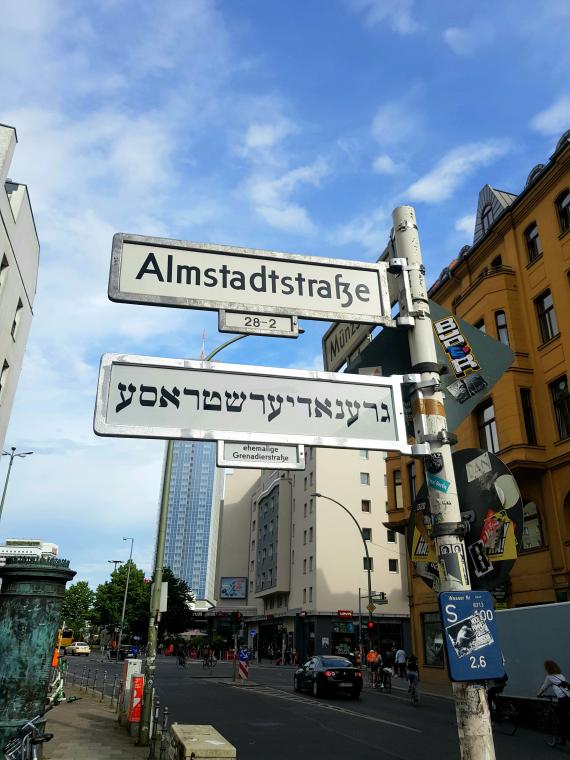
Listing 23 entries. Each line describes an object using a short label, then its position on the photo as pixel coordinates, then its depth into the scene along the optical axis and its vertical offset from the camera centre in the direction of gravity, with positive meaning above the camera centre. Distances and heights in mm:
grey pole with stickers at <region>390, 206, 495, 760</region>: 3002 +1042
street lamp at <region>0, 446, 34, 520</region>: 36625 +10582
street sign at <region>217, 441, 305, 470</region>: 3314 +976
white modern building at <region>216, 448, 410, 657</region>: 51594 +7371
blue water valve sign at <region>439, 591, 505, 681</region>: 3072 +57
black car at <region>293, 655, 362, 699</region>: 21906 -1038
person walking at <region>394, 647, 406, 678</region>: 26734 -535
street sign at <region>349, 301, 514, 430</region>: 4113 +1878
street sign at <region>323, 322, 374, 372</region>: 4223 +2059
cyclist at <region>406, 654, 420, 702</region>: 20250 -901
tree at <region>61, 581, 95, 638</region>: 94181 +5833
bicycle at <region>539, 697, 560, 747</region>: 12602 -1576
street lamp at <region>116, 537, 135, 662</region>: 70362 +9705
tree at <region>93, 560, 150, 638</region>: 76625 +5059
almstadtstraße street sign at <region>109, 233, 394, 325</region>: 3670 +2138
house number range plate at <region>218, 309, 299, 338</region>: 3701 +1847
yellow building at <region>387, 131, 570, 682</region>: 20688 +9765
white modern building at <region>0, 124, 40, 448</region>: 26141 +15953
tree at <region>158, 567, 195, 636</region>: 74812 +3666
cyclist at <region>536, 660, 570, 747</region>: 12336 -883
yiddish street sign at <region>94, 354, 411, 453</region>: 3299 +1274
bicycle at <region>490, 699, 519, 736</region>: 14359 -1549
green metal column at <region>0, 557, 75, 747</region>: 4664 +87
